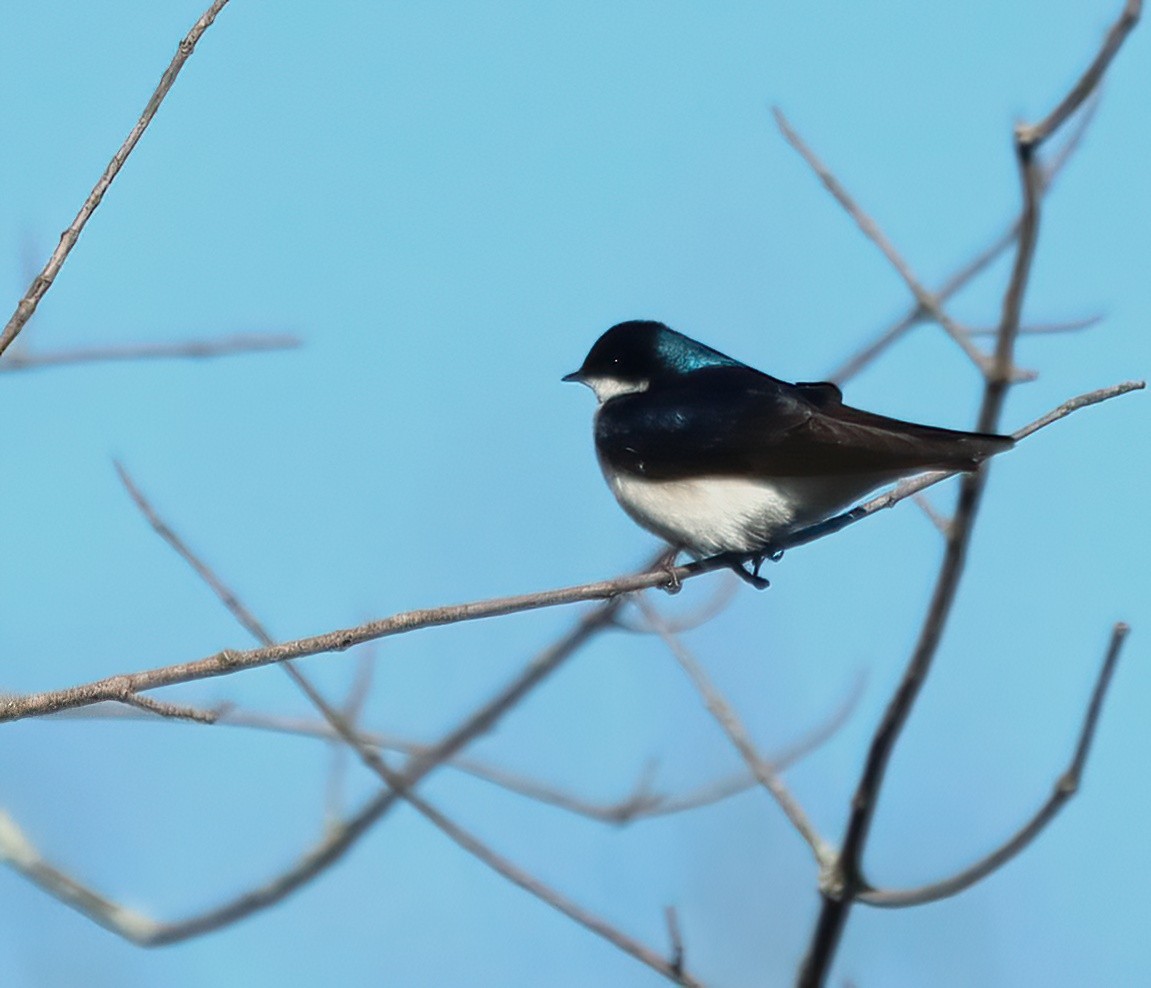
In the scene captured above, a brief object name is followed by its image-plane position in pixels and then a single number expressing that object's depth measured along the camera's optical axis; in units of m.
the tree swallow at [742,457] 5.50
